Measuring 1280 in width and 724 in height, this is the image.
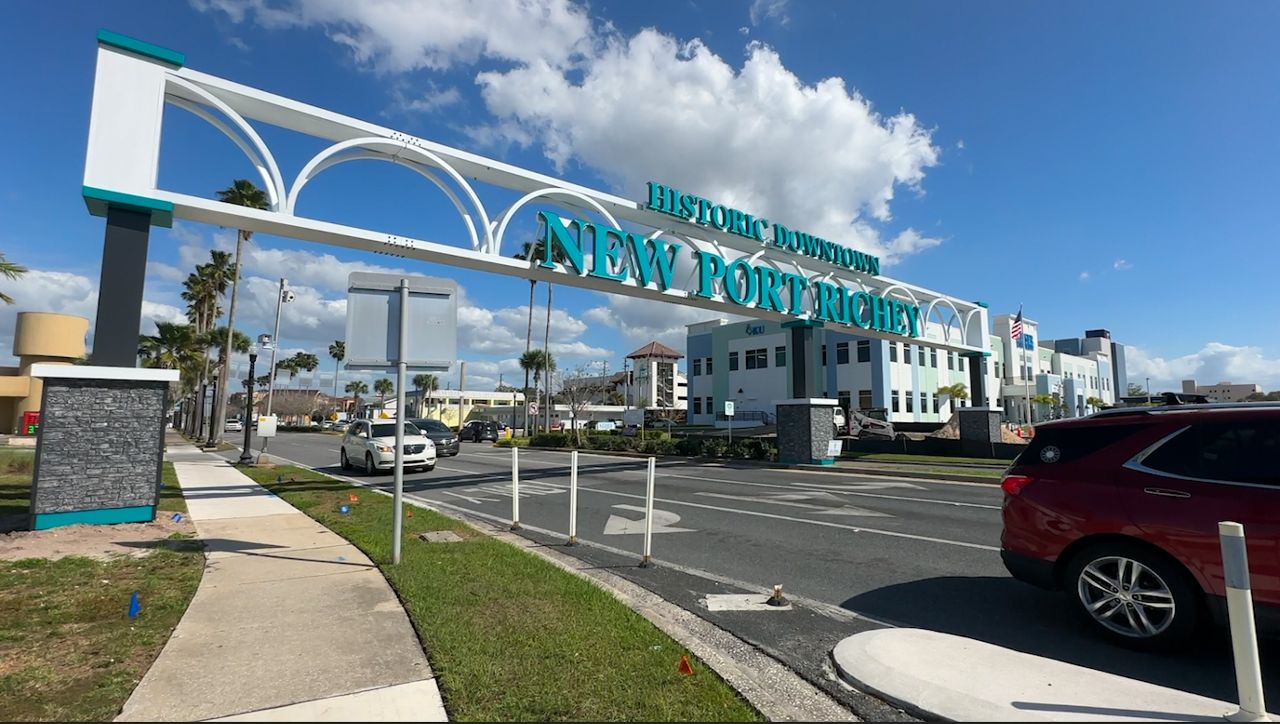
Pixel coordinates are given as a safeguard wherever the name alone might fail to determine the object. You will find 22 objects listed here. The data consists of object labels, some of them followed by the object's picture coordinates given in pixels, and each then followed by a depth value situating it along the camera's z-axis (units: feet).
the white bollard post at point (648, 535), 22.59
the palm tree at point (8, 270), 35.50
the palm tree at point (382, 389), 317.81
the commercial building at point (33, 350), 124.16
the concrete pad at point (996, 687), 10.82
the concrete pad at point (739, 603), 17.89
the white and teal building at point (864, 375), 163.32
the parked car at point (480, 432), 146.92
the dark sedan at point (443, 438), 83.35
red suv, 13.34
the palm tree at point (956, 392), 169.58
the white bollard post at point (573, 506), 26.76
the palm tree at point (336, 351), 288.51
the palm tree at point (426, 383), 291.01
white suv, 59.98
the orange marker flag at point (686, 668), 12.44
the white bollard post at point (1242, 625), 10.09
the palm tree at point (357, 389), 332.19
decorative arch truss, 31.83
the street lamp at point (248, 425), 70.18
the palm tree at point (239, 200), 109.40
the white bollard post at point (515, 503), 30.58
